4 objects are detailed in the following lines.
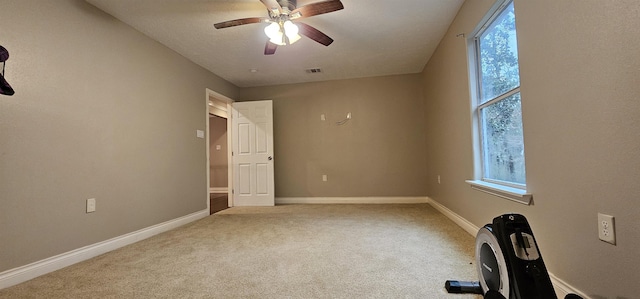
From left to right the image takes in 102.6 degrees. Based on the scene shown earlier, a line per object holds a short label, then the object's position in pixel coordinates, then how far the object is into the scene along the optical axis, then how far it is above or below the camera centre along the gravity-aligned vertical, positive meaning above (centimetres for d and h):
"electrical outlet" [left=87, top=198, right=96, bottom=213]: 226 -37
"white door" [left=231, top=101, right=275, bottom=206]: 467 +10
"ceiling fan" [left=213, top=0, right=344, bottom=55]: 207 +121
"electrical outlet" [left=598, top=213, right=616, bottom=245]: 103 -33
